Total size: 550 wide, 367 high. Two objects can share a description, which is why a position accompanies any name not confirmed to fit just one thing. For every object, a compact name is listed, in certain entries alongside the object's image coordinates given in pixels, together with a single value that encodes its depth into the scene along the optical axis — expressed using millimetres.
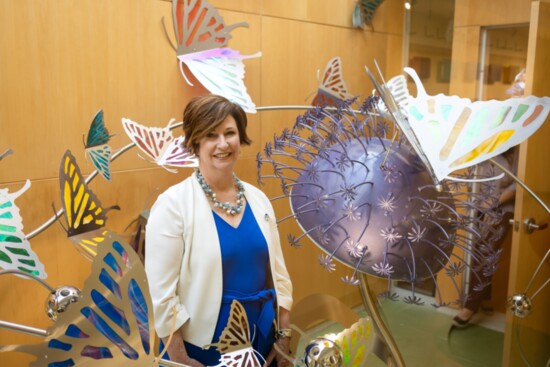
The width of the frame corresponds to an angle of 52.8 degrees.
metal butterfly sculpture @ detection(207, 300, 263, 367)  933
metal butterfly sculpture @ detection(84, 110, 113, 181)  1894
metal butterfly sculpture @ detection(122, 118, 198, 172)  2113
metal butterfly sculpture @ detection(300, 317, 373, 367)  806
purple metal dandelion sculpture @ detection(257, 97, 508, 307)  904
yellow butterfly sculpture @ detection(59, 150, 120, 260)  1556
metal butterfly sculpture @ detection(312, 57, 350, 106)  3207
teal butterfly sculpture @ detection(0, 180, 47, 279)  1467
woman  1482
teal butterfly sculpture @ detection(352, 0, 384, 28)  3607
